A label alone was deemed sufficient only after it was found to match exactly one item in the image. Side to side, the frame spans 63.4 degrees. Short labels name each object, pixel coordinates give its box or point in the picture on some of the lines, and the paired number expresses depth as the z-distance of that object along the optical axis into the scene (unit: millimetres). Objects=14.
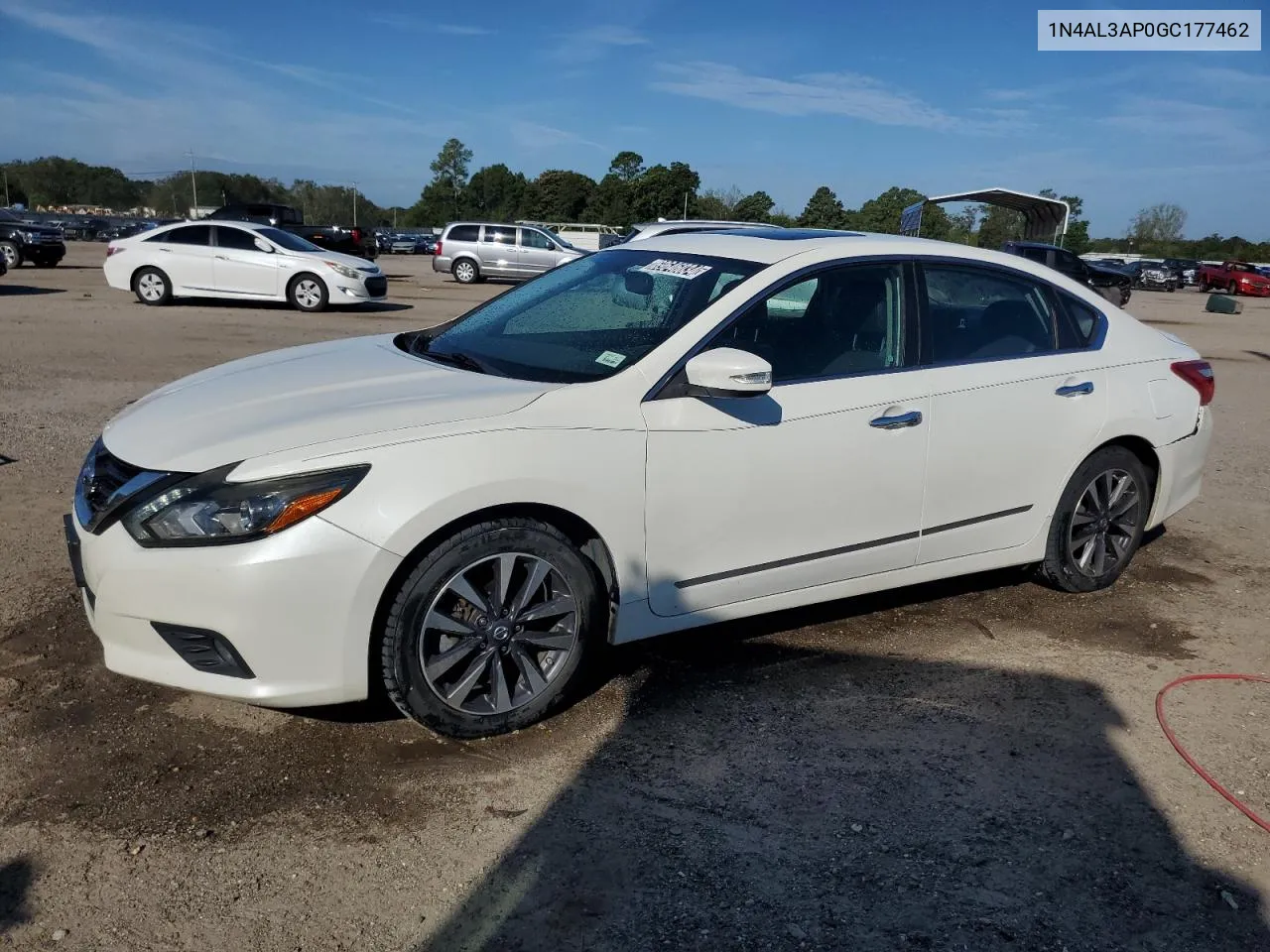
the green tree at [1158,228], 98500
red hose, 3199
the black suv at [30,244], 24750
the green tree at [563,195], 110500
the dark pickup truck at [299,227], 27994
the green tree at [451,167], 126188
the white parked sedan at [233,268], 17391
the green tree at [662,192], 100625
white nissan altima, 3072
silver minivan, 29031
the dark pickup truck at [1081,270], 23625
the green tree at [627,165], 114938
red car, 40625
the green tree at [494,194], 120688
